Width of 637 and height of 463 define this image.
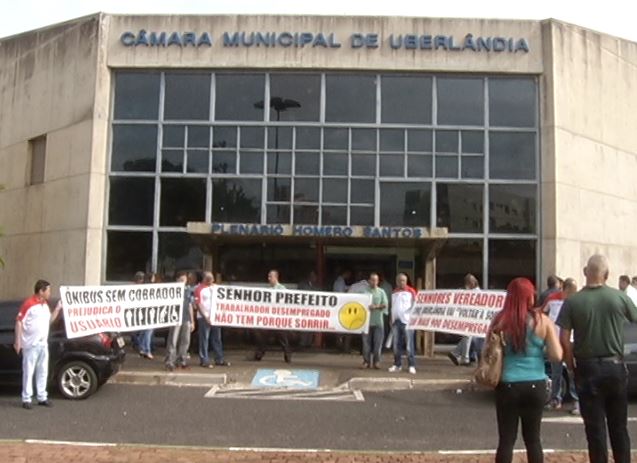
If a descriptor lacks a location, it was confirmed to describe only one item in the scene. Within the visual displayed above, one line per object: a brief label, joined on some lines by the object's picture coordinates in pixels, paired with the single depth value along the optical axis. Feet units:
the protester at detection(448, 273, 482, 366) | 44.50
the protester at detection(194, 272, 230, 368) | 42.39
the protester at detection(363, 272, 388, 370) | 42.96
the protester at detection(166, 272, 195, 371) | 40.88
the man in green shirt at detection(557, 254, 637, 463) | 17.65
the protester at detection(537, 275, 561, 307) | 39.51
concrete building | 53.83
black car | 33.47
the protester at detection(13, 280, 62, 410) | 31.14
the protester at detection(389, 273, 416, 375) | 42.24
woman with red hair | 16.49
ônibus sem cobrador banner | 35.68
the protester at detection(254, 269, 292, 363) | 44.34
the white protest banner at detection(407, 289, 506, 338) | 40.40
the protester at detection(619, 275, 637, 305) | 45.03
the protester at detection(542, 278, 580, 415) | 31.73
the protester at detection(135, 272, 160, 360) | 45.57
